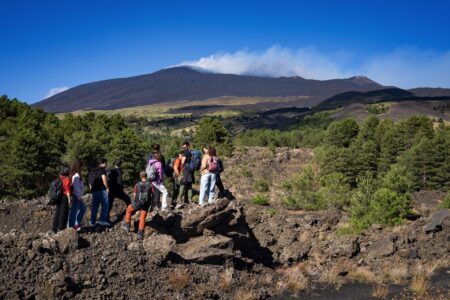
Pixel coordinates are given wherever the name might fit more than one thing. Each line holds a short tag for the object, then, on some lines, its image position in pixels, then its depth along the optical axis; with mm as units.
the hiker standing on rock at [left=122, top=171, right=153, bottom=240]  12102
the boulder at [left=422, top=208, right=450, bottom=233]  19312
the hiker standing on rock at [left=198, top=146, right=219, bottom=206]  13688
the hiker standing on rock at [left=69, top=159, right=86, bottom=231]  11758
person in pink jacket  12938
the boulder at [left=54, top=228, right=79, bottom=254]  11266
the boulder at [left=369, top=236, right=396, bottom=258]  17234
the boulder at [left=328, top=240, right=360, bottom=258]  17438
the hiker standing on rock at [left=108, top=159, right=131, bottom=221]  12992
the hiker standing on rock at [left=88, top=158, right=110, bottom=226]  12469
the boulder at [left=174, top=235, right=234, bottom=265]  13117
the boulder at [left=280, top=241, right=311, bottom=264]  16688
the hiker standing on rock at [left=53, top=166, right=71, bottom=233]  11625
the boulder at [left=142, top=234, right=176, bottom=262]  12188
